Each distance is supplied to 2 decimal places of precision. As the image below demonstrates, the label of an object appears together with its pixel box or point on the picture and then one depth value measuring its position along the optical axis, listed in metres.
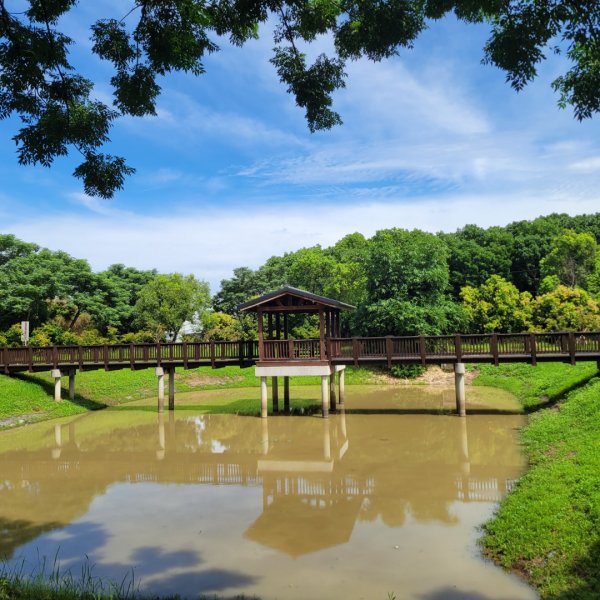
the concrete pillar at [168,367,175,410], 23.75
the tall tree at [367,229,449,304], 31.78
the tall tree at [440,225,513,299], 50.59
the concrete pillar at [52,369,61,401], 23.20
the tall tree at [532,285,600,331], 31.29
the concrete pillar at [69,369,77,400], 24.39
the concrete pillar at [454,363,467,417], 19.52
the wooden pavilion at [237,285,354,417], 20.08
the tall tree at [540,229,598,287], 43.06
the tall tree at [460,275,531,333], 34.59
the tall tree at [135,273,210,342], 40.22
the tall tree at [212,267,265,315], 53.50
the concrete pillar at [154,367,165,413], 22.61
